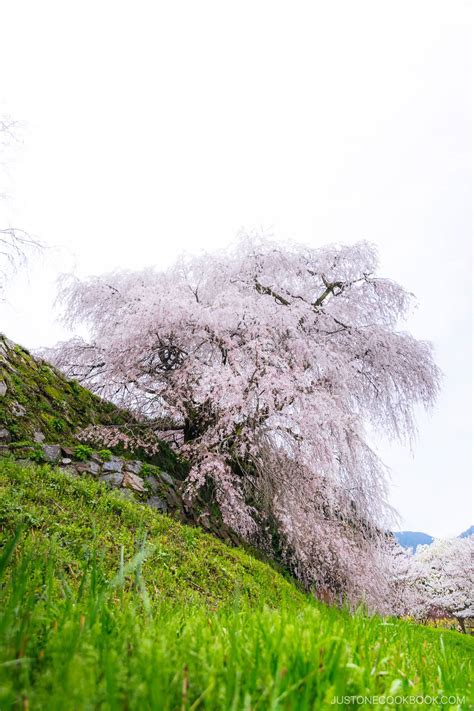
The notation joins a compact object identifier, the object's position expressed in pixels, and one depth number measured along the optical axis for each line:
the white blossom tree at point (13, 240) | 9.84
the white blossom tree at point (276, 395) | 7.98
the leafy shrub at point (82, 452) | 6.73
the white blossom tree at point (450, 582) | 27.36
